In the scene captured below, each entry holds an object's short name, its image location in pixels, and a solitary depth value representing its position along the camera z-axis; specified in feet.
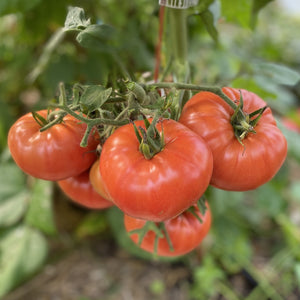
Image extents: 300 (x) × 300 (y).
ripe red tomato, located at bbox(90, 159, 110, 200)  1.35
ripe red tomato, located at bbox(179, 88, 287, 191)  1.19
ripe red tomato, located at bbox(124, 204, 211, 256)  1.64
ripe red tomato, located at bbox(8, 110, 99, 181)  1.24
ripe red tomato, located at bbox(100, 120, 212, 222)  1.04
